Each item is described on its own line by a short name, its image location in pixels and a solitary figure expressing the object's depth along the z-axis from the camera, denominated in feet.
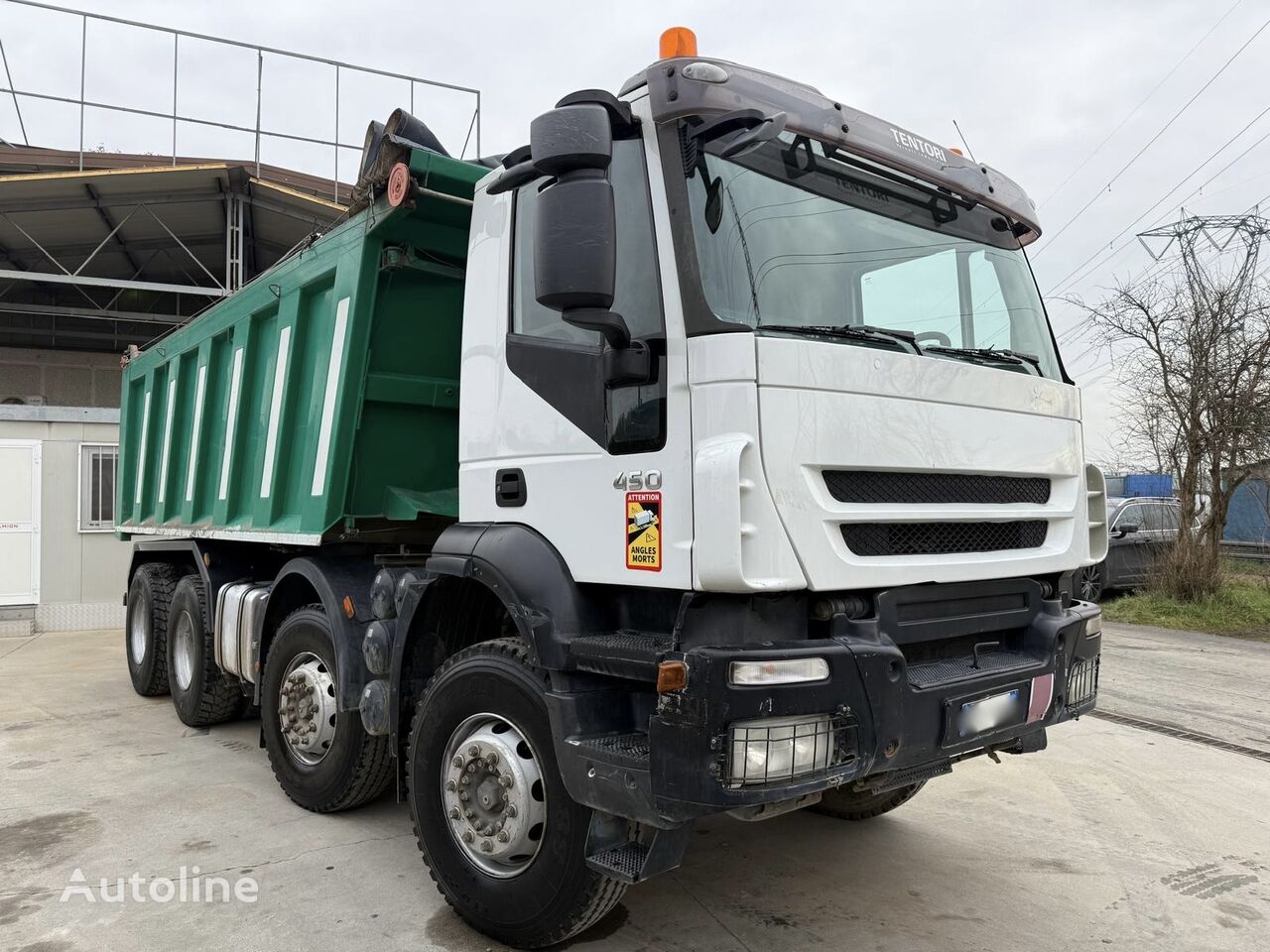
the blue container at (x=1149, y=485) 45.39
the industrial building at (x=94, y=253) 38.68
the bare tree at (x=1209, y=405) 39.01
